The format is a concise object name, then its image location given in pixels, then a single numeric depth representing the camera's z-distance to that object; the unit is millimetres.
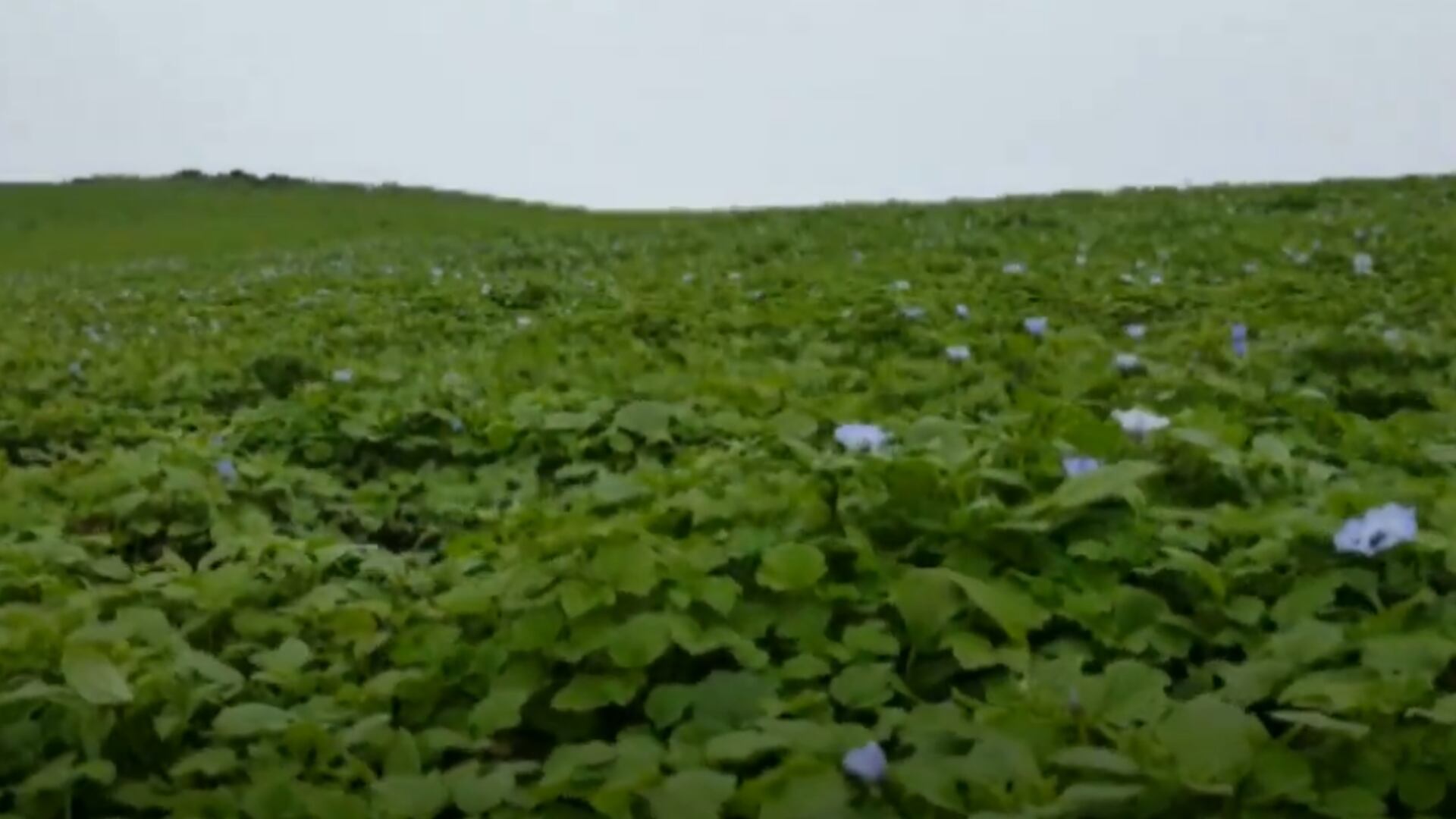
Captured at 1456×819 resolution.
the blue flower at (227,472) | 3766
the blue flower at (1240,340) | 4578
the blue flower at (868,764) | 1643
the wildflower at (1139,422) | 2830
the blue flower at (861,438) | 2811
